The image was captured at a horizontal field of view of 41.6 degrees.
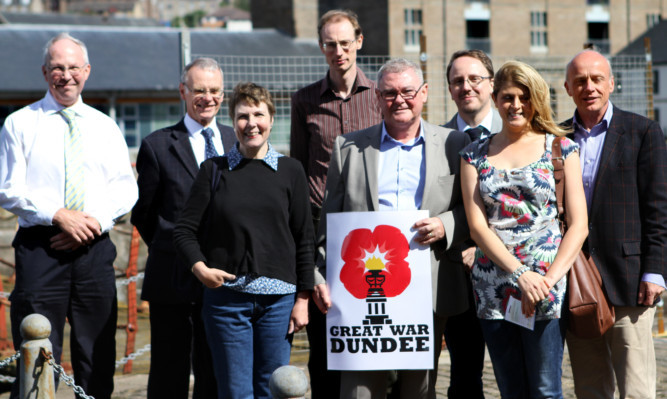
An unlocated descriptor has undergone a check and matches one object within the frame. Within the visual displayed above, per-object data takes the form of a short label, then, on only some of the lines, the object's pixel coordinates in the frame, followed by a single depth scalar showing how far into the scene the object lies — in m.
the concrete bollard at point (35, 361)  4.53
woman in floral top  4.39
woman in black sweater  4.65
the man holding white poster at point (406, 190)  4.63
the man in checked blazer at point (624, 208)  4.80
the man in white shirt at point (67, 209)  5.24
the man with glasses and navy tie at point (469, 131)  5.39
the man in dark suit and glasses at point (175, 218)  5.41
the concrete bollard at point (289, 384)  3.59
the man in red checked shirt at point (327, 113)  5.46
